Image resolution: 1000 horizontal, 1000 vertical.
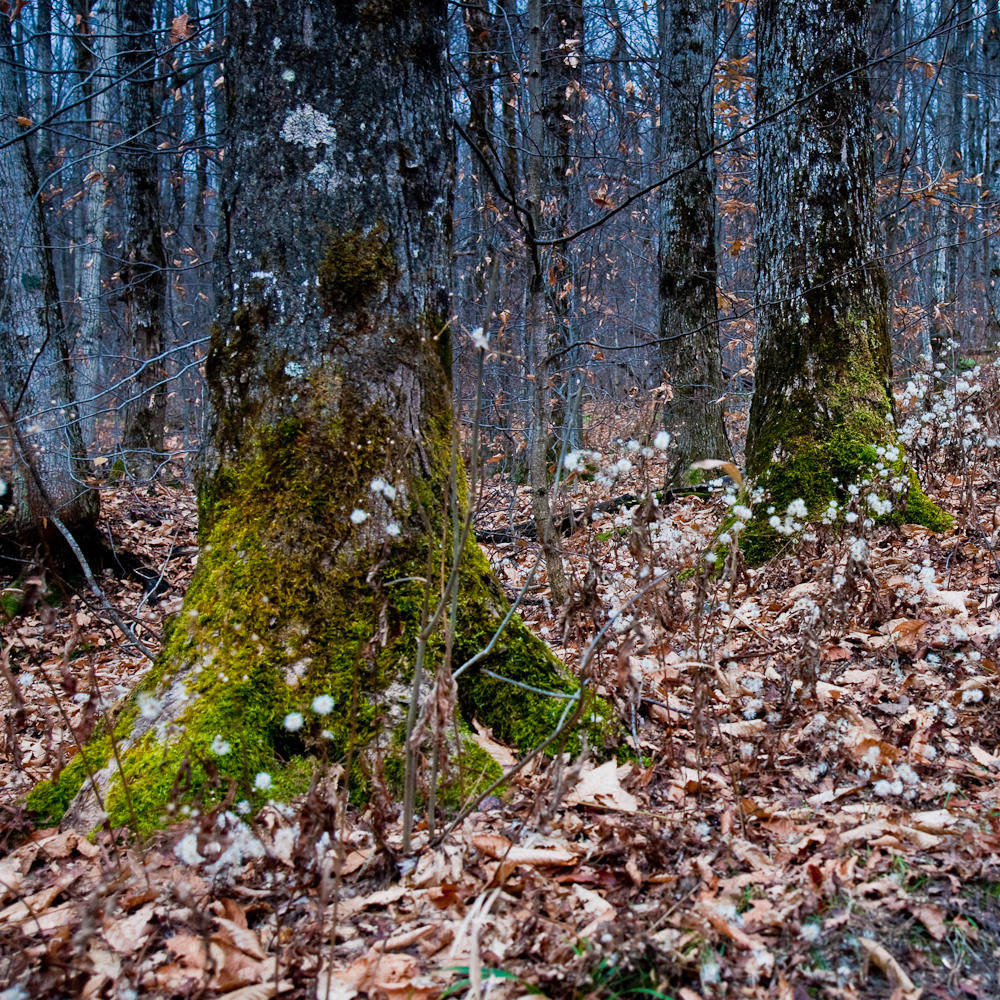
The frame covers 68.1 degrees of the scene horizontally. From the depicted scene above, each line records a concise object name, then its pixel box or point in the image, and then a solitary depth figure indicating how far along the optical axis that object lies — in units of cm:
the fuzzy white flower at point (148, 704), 222
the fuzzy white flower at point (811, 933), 166
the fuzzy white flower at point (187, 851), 171
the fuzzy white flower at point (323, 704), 195
